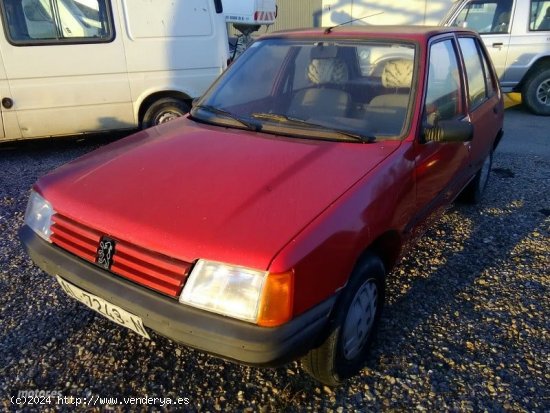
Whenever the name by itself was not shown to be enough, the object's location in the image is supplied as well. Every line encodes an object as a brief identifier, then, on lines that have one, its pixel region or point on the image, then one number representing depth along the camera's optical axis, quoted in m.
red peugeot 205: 1.69
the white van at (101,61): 5.13
